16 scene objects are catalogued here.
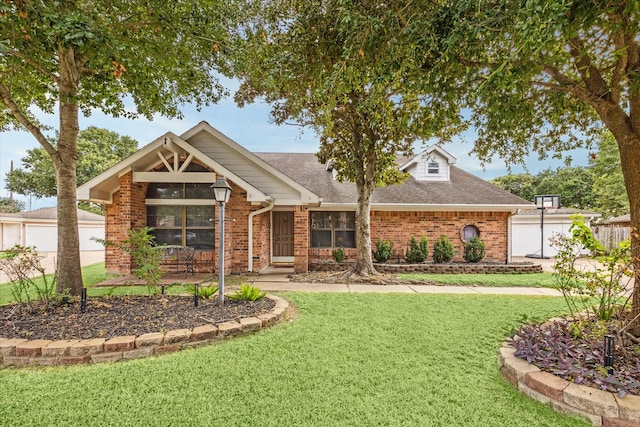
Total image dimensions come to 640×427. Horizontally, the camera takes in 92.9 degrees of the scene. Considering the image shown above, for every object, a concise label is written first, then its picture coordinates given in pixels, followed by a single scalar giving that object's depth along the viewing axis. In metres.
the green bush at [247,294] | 5.66
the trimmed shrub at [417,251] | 11.24
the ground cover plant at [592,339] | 2.88
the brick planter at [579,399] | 2.52
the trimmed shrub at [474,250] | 11.54
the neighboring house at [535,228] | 16.88
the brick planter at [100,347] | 3.60
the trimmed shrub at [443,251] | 11.39
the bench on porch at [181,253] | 8.79
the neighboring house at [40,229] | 19.80
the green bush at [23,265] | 4.75
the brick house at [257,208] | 8.98
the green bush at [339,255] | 11.40
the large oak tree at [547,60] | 2.96
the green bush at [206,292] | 5.73
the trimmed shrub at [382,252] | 11.30
